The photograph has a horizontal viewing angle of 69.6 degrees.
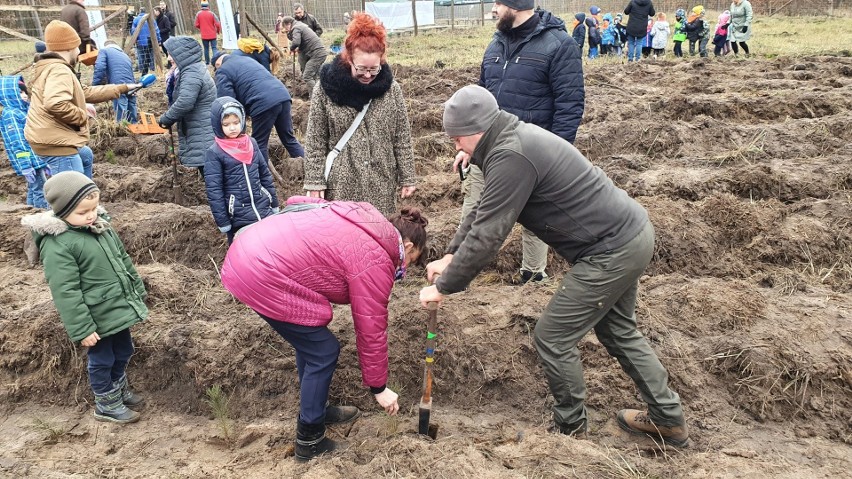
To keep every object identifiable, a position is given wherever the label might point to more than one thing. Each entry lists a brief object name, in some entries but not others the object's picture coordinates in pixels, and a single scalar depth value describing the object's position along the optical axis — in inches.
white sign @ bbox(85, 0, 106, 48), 492.0
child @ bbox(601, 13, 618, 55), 701.9
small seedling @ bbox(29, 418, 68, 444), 138.5
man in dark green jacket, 103.7
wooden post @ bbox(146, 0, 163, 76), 537.3
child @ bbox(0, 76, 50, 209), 214.4
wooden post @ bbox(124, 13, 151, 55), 499.8
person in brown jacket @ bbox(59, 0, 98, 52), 356.8
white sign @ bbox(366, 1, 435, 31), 976.9
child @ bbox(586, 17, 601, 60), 677.9
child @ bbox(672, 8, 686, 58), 653.9
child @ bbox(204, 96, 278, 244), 176.6
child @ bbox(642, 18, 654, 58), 657.6
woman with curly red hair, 144.9
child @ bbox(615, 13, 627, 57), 708.0
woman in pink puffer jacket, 104.7
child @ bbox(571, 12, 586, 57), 622.5
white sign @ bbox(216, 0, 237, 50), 447.2
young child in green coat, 125.4
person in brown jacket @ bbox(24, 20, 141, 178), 185.8
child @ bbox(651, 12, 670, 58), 645.9
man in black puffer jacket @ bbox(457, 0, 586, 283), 156.2
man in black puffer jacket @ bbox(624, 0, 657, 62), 611.2
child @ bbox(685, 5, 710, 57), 649.6
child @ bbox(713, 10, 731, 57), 625.3
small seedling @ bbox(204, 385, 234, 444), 135.3
